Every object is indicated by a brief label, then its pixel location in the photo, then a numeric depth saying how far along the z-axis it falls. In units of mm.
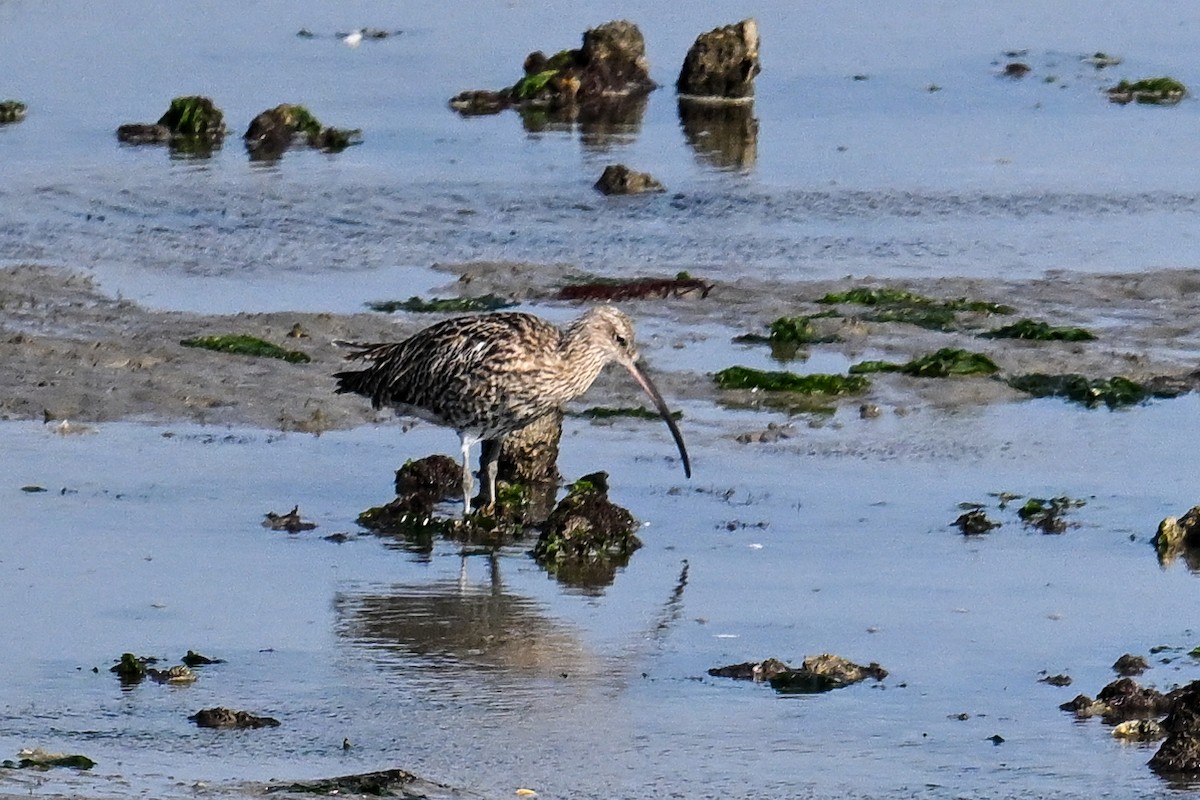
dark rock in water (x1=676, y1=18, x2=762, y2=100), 21172
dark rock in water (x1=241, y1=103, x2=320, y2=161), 18734
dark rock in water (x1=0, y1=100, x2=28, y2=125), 19500
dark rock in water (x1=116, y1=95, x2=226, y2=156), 18797
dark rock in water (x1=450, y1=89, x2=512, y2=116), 20766
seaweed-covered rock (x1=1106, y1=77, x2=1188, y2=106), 21312
